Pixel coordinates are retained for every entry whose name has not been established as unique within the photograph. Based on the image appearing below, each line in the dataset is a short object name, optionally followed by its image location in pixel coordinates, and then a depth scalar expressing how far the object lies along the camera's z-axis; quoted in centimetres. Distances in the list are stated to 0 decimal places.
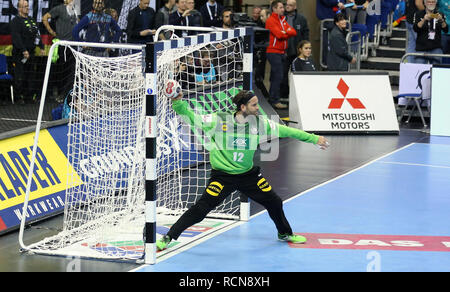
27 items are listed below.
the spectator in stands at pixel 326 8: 2324
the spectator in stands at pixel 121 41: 1835
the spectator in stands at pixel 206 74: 1350
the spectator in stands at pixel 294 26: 2267
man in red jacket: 2172
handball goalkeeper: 1019
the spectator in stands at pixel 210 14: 2228
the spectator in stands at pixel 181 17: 1991
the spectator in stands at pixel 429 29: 2145
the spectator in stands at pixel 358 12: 2323
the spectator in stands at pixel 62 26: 1875
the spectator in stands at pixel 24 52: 2078
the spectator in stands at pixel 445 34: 2216
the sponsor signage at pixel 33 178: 1102
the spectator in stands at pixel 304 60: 2036
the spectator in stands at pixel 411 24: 2214
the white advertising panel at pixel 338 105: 1959
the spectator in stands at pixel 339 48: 2073
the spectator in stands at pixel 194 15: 2008
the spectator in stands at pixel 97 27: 1559
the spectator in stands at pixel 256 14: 2414
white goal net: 1059
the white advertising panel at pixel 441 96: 1970
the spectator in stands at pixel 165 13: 2028
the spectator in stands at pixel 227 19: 2086
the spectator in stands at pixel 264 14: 2328
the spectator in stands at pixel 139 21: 1989
